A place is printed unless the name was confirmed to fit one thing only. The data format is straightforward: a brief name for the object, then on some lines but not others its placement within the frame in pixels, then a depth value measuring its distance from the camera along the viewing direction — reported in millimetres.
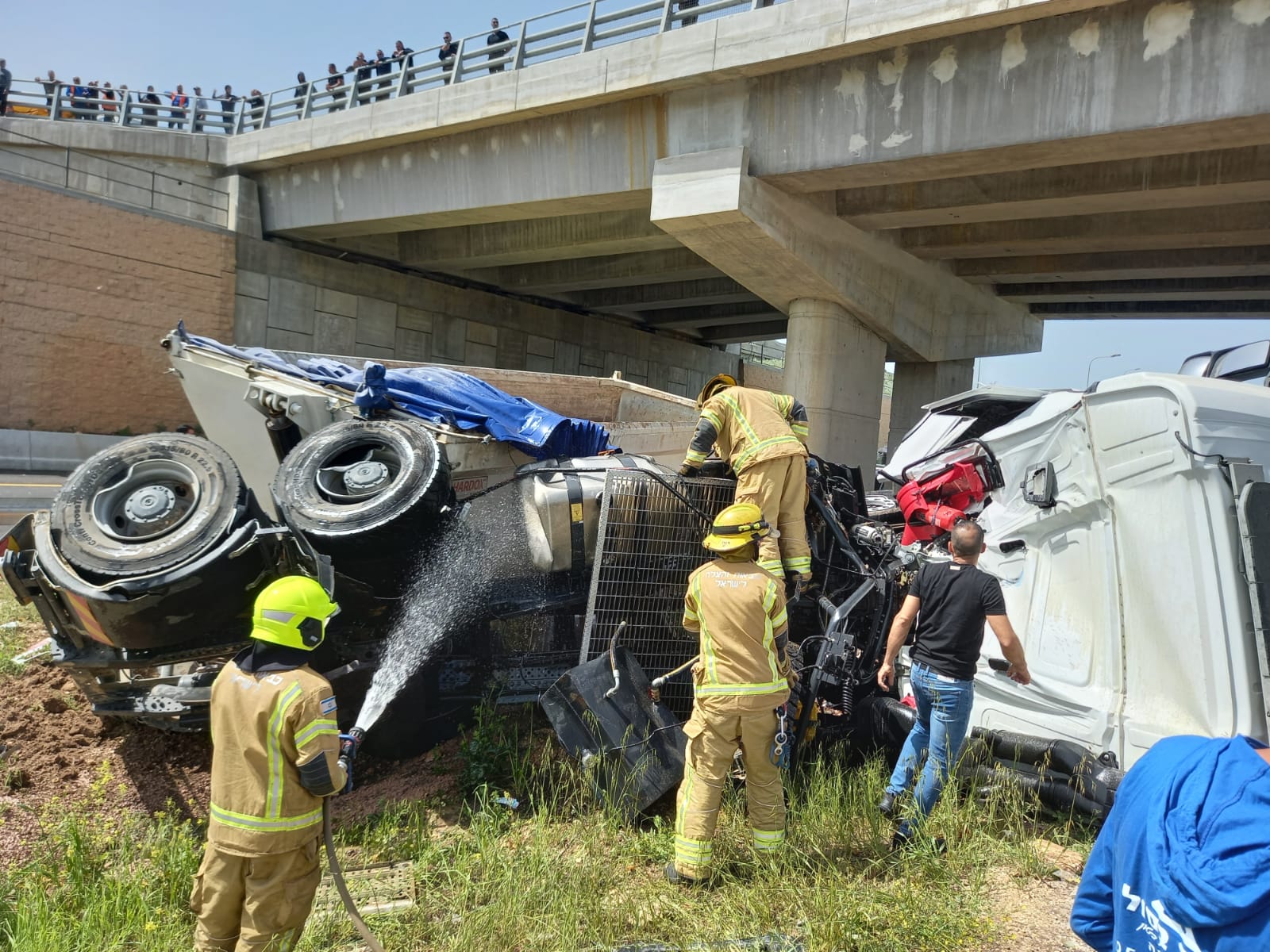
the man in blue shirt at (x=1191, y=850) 1264
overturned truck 3285
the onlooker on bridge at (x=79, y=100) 16328
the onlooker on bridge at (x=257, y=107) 16766
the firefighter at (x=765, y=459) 4746
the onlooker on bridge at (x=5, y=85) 15844
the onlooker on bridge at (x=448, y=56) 13594
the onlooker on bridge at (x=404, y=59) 14266
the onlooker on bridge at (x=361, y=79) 14766
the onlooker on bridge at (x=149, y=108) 16516
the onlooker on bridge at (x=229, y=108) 17094
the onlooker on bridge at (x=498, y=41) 12938
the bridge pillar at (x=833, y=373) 13594
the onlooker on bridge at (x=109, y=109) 16531
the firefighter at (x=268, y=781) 2580
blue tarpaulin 5445
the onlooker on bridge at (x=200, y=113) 17156
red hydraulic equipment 4836
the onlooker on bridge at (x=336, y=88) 15219
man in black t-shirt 3689
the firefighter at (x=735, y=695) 3414
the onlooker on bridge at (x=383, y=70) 14605
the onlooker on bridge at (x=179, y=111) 16711
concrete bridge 8812
